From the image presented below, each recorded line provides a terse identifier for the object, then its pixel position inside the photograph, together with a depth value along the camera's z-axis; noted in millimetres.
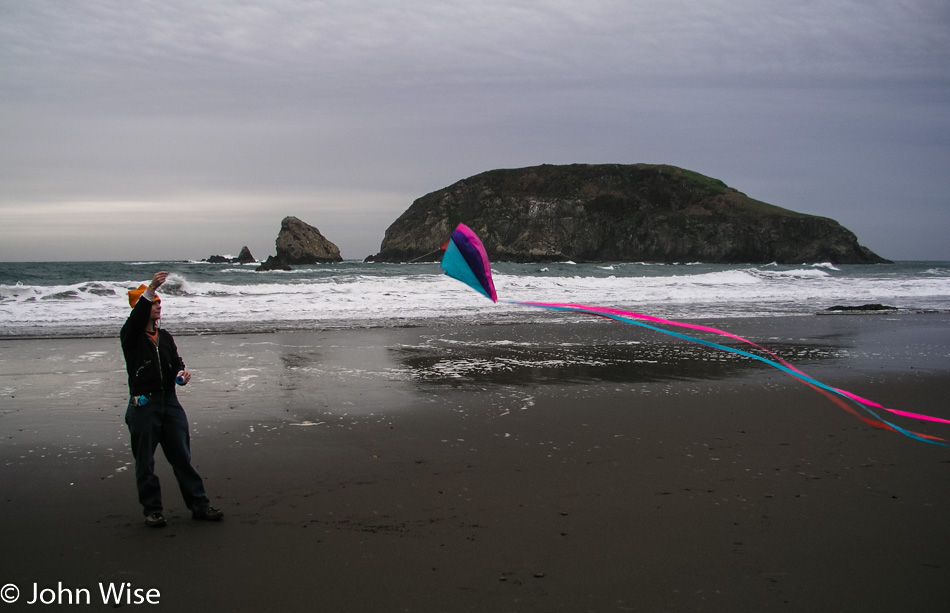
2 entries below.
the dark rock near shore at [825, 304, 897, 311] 20391
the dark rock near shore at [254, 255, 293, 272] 58588
